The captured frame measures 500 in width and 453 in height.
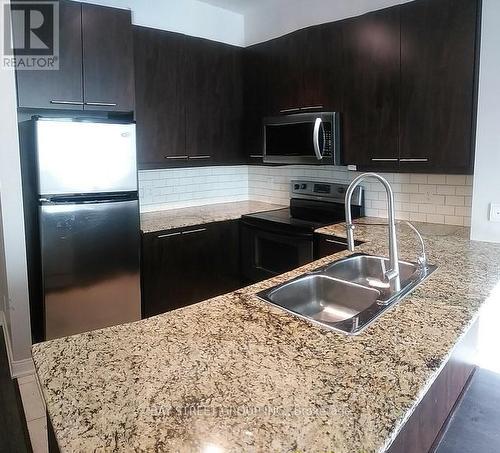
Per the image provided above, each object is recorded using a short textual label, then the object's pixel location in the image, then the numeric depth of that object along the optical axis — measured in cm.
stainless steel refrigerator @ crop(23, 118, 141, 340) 244
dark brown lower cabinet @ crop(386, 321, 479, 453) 134
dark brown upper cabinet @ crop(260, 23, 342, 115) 291
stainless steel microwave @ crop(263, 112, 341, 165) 288
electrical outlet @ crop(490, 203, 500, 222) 222
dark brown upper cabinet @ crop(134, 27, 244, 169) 306
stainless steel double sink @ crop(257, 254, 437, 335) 153
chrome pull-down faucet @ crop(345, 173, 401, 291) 158
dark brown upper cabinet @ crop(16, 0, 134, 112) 250
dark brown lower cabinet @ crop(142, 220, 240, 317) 296
